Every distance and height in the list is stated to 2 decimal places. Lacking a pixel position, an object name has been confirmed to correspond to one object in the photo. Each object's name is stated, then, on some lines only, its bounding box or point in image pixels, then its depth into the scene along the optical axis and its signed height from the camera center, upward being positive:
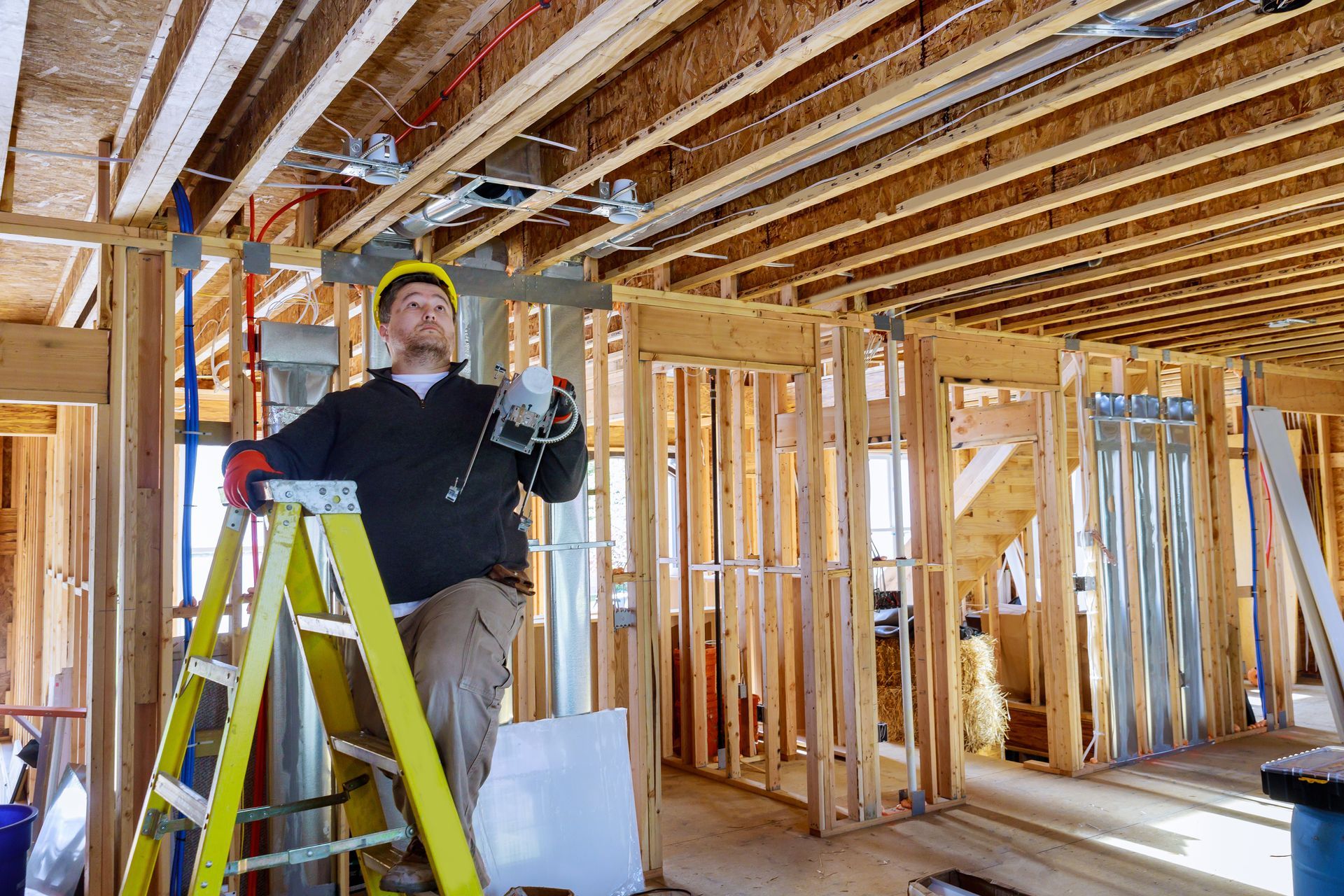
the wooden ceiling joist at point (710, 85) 2.24 +1.07
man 2.02 +0.05
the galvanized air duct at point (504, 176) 3.28 +1.11
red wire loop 2.43 +1.20
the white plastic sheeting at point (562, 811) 3.32 -1.02
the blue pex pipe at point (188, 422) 3.46 +0.35
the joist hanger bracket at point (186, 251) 3.50 +0.95
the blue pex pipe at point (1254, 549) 6.95 -0.40
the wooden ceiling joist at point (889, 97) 2.22 +1.05
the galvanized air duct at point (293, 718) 3.60 -0.71
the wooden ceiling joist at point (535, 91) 2.20 +1.07
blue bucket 3.12 -1.02
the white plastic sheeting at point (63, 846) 3.76 -1.24
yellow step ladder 1.74 -0.37
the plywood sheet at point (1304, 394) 7.34 +0.73
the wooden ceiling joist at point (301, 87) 2.20 +1.07
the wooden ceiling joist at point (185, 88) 2.11 +1.04
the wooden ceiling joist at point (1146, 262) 3.74 +1.03
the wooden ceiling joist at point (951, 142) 2.39 +1.06
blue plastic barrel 3.06 -1.11
